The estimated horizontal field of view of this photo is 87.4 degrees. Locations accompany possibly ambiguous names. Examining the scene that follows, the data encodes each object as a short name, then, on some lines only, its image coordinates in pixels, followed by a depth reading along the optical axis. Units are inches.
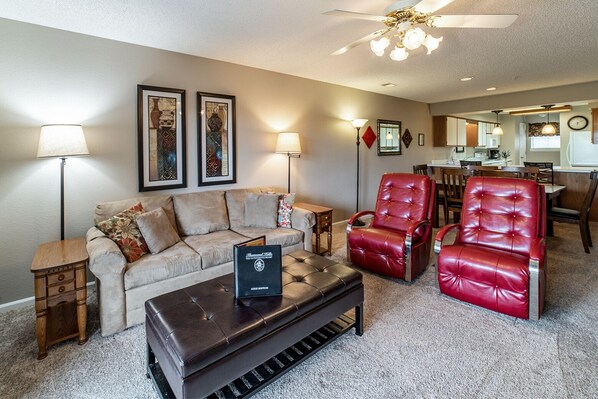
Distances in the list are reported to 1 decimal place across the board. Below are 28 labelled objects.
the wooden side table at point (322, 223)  148.3
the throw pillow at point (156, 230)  105.5
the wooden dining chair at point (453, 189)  178.1
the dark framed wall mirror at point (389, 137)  240.5
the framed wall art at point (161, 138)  129.1
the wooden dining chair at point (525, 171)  153.5
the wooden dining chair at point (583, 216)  148.0
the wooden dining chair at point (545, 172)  183.2
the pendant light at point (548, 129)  335.3
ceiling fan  79.6
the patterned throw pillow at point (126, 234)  99.3
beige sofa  89.5
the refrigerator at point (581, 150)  290.7
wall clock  299.1
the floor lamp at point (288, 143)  161.8
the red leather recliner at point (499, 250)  93.0
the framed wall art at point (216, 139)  145.5
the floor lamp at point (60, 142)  98.4
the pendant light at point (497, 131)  338.0
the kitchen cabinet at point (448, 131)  287.4
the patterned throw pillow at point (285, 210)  143.3
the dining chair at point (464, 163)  226.7
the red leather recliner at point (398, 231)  122.2
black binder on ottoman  73.1
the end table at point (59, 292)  81.0
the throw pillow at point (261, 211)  140.3
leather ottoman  57.7
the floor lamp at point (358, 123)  207.0
